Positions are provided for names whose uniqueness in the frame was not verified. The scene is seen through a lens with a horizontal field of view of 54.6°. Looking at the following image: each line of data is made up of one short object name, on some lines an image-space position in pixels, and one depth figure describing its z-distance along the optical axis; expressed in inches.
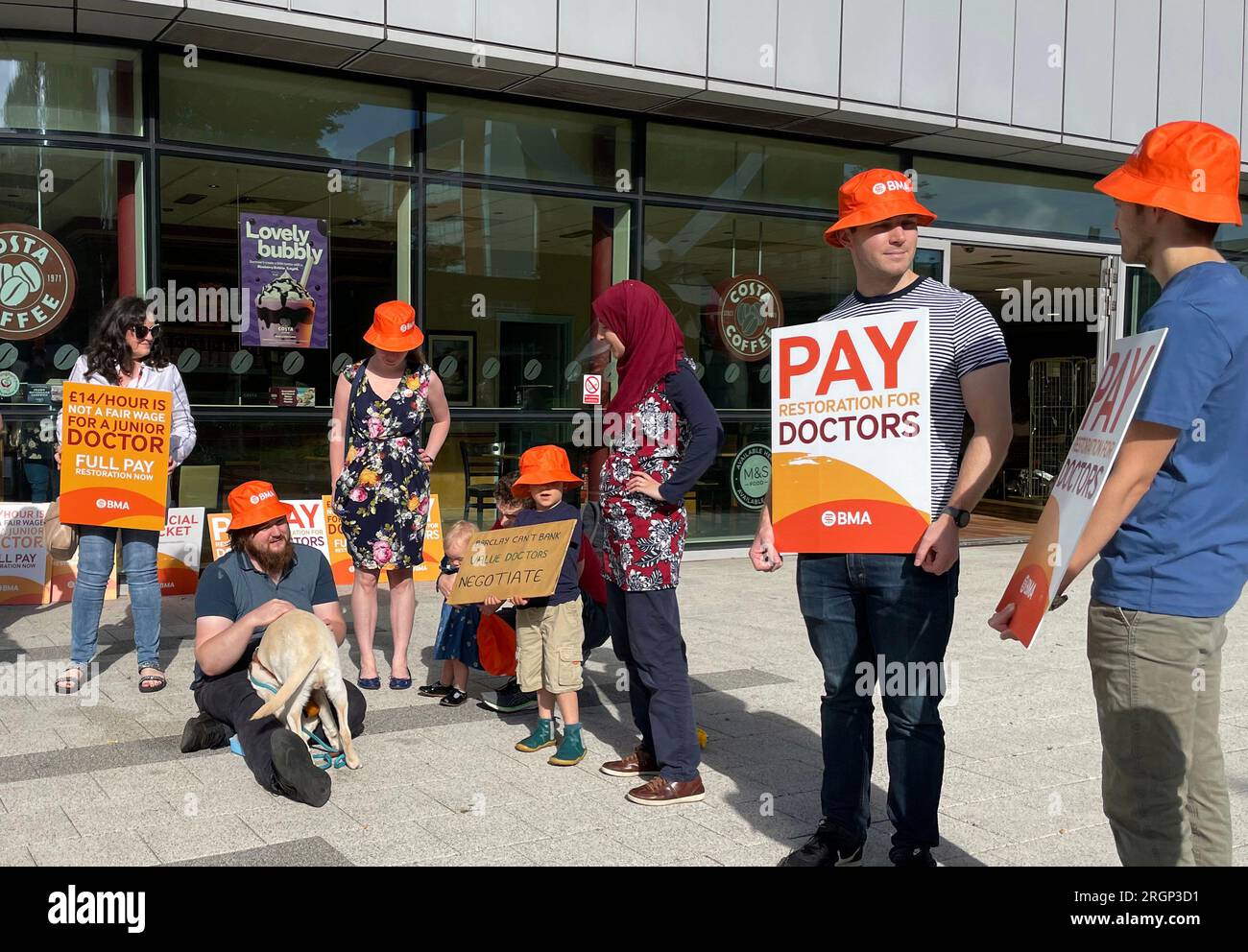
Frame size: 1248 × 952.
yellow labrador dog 183.8
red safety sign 430.3
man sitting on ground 194.4
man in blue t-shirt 105.0
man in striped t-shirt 139.6
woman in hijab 181.0
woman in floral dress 246.4
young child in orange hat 199.6
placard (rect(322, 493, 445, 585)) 367.9
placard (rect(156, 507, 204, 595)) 351.6
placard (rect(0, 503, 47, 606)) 331.3
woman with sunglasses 245.9
